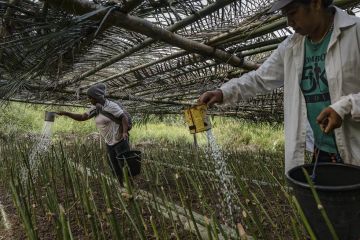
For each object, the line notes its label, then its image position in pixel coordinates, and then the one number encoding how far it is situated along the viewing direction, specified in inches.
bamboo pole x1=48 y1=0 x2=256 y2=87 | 49.6
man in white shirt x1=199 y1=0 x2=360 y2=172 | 51.2
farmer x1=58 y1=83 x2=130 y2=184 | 135.9
